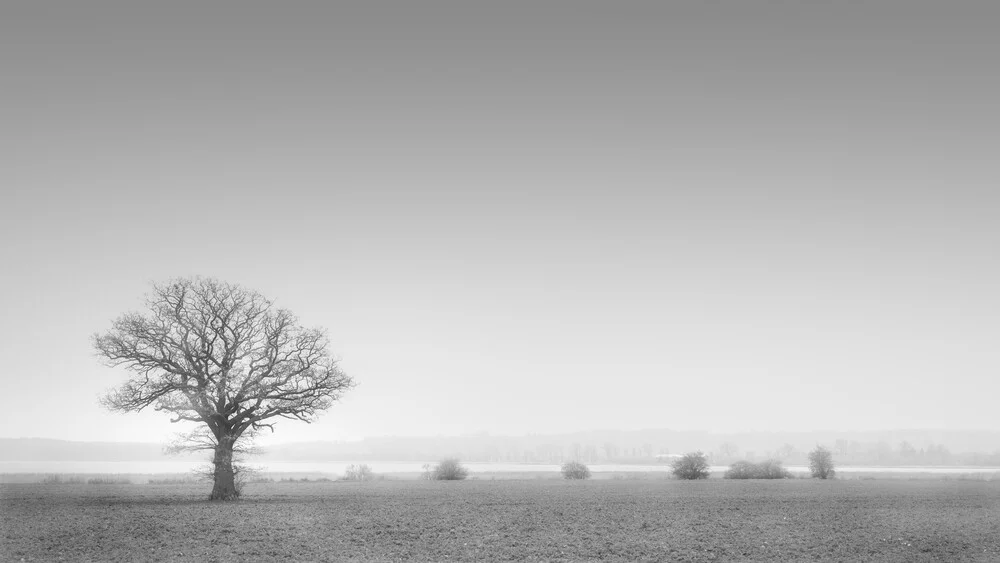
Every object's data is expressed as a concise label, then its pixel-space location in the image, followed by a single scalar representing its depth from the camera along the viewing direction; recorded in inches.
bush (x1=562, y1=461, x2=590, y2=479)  3572.8
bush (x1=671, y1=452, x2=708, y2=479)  3447.3
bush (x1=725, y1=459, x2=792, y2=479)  3609.7
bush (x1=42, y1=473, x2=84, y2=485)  2334.2
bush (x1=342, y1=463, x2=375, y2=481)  3425.2
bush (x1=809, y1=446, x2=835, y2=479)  3604.8
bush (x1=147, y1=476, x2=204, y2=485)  2554.1
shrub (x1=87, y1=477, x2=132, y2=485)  2424.0
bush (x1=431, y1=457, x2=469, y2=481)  3344.0
